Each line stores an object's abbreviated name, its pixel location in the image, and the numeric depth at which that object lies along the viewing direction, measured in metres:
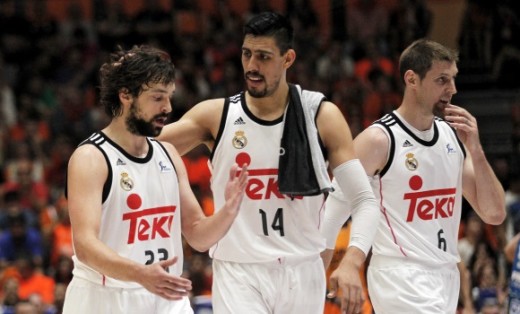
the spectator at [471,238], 13.16
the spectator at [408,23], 18.30
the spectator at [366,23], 18.73
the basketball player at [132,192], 6.39
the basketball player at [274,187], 7.02
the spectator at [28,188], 14.97
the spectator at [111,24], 19.44
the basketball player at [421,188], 7.46
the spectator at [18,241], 13.78
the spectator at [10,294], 12.26
